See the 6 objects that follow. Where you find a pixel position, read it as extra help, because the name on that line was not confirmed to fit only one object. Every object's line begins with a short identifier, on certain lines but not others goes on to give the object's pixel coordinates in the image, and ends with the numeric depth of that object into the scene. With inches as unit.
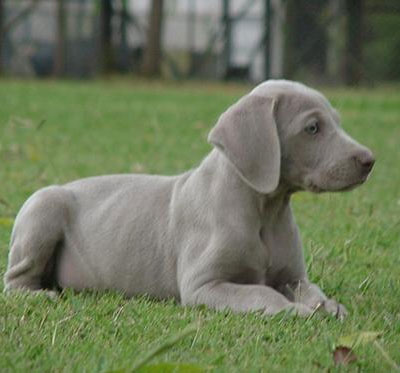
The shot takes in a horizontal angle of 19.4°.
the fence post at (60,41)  1036.5
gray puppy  179.9
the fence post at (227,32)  1056.2
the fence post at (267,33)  1043.3
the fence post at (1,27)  1037.2
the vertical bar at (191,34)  1068.5
